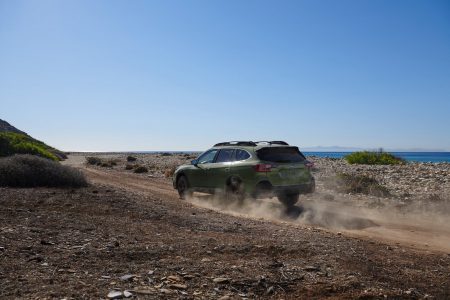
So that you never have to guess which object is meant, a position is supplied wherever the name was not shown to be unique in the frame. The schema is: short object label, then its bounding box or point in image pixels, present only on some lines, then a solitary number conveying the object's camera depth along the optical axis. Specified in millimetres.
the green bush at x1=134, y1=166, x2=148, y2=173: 27062
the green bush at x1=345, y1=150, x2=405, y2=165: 33719
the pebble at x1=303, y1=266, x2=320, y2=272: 5515
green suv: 11039
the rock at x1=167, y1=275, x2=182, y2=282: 4975
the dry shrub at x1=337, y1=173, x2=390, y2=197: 15591
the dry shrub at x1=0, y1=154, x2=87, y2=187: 12938
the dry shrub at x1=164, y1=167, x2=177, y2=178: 23672
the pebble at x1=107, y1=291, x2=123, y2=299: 4344
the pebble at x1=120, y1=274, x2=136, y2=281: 4892
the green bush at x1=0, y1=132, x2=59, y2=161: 23844
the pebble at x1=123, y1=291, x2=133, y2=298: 4379
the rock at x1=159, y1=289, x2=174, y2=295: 4567
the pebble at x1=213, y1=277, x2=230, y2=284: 4969
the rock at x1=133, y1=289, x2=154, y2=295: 4504
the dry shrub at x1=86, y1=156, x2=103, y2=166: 36256
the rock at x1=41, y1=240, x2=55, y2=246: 6215
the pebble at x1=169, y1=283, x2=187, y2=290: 4742
